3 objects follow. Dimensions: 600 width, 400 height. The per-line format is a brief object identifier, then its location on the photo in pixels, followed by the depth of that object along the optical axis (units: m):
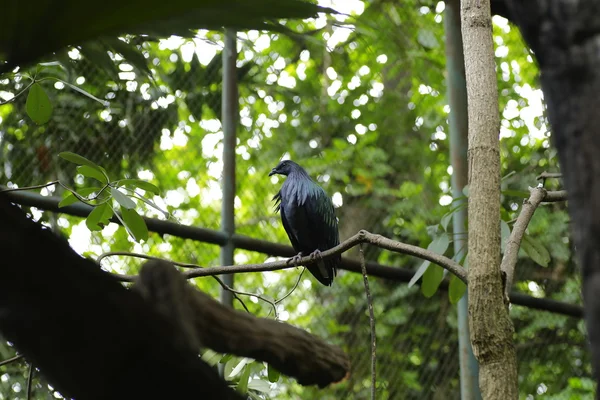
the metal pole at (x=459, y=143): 11.54
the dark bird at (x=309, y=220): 12.25
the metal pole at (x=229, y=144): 11.76
